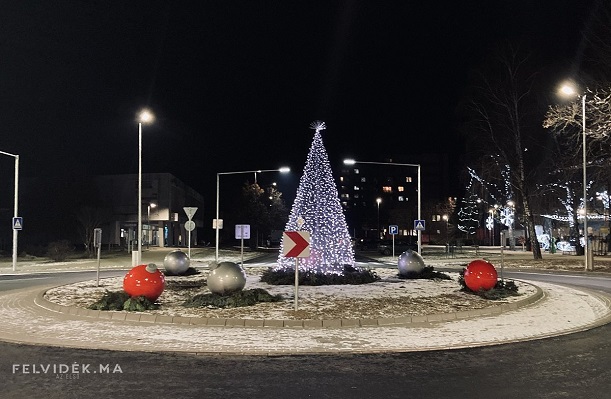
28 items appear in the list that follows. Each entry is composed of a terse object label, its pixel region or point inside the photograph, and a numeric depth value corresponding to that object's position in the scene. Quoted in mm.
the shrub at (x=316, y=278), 19641
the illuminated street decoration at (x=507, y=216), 69000
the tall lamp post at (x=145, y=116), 25453
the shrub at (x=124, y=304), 13133
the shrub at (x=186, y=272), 23734
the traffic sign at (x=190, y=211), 25425
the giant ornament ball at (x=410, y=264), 22109
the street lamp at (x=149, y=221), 65738
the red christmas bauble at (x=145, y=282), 13648
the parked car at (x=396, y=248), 53188
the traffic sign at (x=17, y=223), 28959
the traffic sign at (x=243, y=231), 26141
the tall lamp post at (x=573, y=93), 25184
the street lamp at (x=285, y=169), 35072
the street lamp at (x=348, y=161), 31125
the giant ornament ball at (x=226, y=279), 14473
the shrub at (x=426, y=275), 22203
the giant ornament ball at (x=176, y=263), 23453
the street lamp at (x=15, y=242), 30734
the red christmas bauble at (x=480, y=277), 16469
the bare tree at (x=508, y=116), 39344
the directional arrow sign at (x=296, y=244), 12594
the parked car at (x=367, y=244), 68250
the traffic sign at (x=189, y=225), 28270
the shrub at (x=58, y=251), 41625
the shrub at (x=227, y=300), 13844
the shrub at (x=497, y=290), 15864
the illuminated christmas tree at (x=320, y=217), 21828
